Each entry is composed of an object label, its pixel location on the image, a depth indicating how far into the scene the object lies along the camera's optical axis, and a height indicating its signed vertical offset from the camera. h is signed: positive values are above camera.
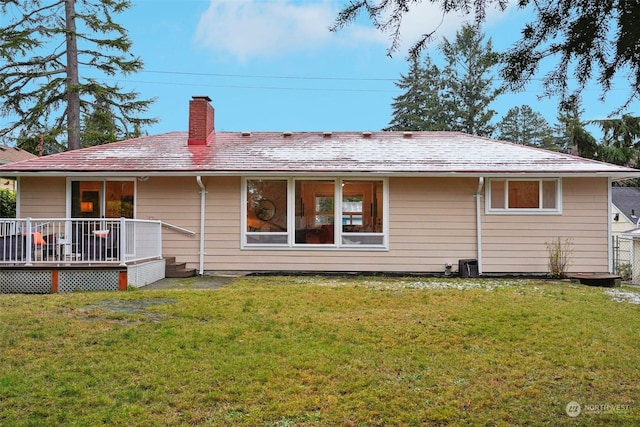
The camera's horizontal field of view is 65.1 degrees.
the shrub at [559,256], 10.76 -0.75
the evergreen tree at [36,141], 19.37 +3.15
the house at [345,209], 11.02 +0.25
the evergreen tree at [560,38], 2.87 +1.12
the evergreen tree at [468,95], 34.97 +8.88
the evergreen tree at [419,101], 35.31 +8.64
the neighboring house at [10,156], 25.04 +3.48
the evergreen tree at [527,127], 39.84 +7.71
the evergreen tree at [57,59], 19.22 +6.37
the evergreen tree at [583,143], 22.50 +3.60
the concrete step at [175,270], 10.79 -1.07
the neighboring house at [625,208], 30.66 +0.82
